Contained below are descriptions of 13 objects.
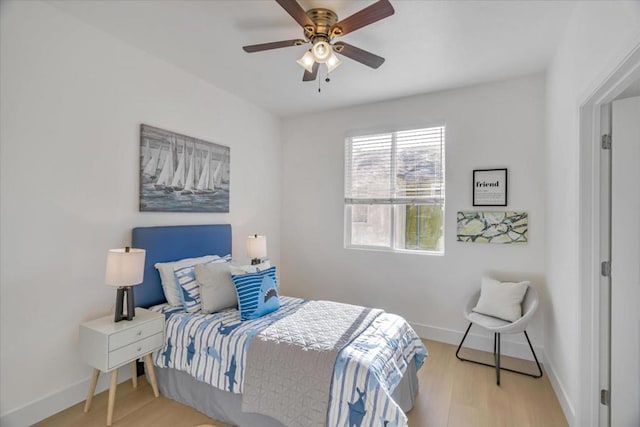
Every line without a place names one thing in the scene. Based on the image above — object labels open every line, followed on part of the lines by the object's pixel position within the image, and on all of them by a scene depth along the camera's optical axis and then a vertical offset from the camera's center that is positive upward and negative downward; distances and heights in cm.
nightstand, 196 -90
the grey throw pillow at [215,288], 239 -61
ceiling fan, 168 +110
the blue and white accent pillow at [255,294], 231 -64
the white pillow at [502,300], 265 -77
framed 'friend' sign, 298 +29
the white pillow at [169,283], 254 -60
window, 336 +28
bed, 163 -92
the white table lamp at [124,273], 204 -42
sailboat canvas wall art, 261 +38
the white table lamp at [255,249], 325 -39
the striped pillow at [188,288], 245 -63
